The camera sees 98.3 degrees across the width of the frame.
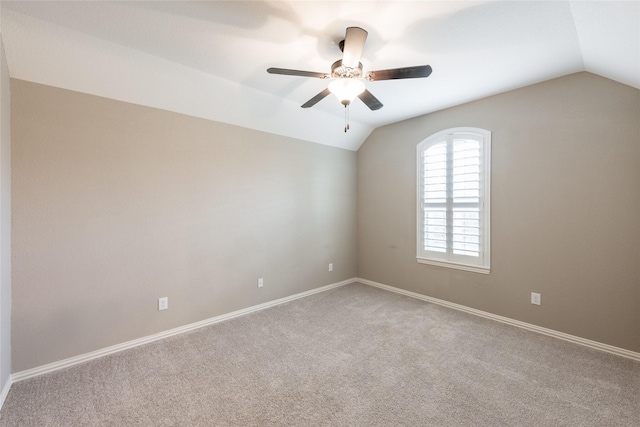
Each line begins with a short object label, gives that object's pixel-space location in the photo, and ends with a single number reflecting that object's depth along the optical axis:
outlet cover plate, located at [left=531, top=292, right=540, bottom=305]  2.96
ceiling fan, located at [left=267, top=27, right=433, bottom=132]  1.81
